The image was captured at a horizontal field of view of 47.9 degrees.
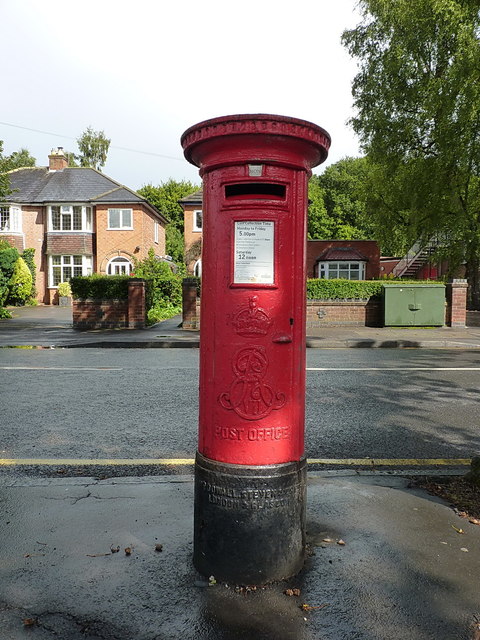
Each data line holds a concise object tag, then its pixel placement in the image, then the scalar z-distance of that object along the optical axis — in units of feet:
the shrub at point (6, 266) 86.57
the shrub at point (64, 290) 104.94
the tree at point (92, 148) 175.63
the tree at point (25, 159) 181.13
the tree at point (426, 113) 66.28
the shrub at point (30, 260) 105.91
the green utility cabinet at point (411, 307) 57.98
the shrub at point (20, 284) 96.43
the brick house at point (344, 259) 104.99
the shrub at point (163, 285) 87.76
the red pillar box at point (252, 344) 8.52
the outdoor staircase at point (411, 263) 108.08
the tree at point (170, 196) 171.42
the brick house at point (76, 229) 106.42
